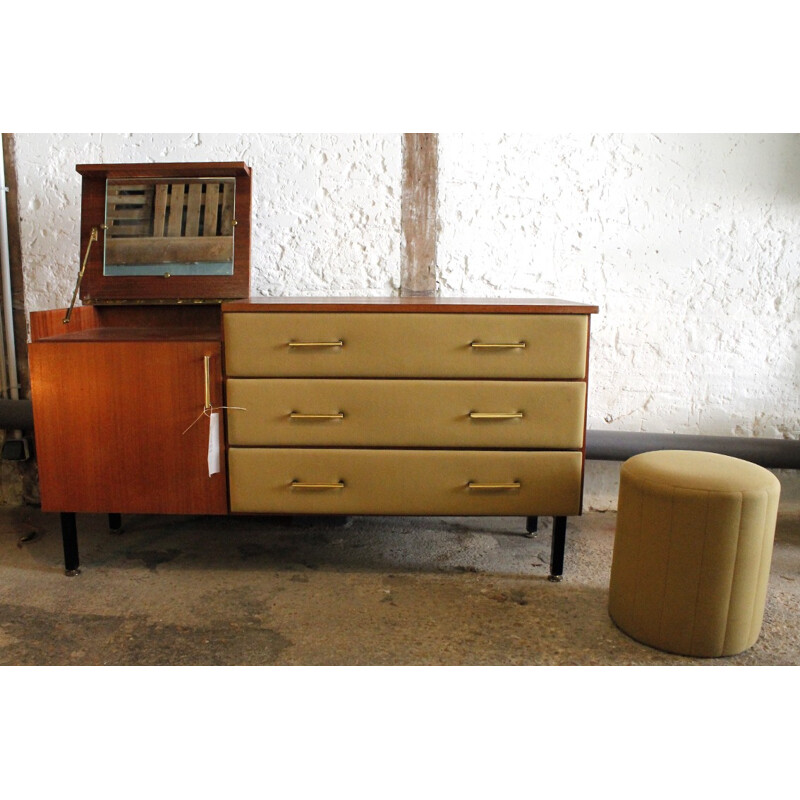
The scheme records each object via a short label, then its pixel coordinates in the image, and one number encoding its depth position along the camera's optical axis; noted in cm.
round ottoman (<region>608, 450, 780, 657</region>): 184
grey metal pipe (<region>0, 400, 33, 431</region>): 287
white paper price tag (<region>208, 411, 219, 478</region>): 219
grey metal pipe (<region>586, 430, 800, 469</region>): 280
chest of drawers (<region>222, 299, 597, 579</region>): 215
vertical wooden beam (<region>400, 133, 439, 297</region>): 274
